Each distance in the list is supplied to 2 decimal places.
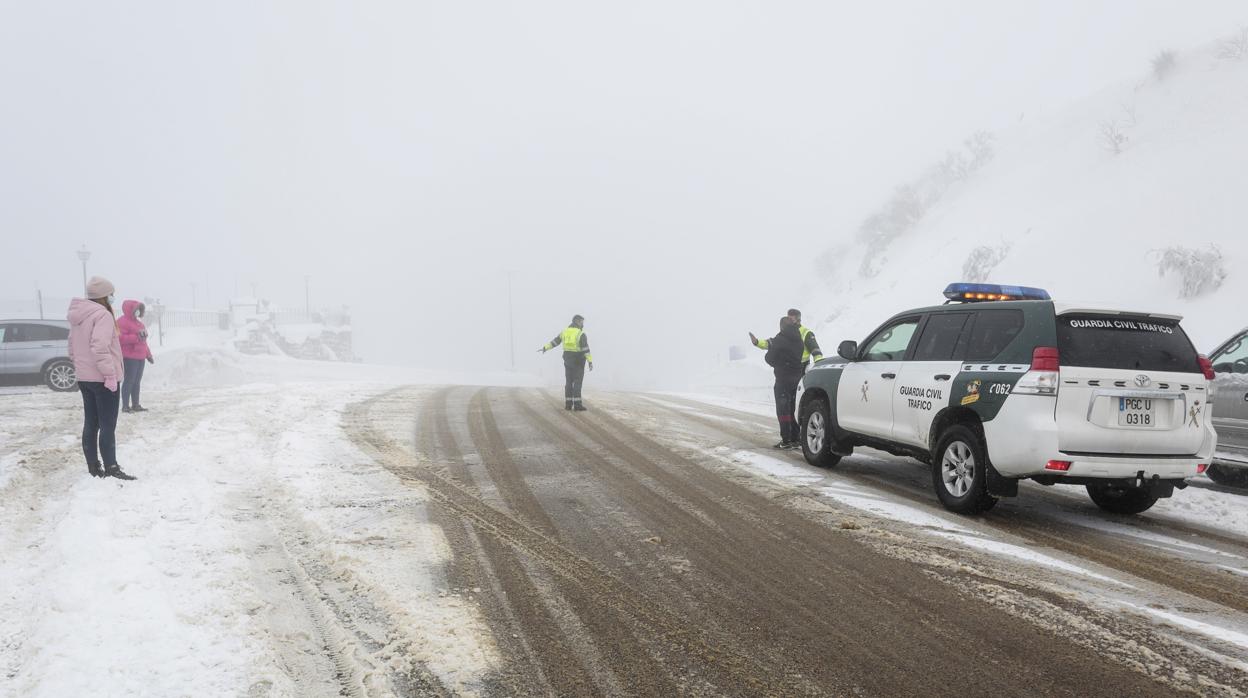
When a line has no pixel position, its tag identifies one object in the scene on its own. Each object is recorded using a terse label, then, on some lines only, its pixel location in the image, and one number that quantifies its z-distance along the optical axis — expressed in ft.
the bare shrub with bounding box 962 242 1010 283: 69.77
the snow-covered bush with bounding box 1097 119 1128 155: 74.95
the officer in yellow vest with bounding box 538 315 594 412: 43.65
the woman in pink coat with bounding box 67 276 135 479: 20.85
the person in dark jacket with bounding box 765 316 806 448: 31.57
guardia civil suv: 17.49
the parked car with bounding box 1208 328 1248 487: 22.76
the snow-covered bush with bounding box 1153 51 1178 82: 81.41
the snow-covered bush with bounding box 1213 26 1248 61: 74.33
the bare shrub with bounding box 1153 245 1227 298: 46.34
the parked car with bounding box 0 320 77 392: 50.03
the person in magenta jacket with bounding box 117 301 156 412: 36.19
